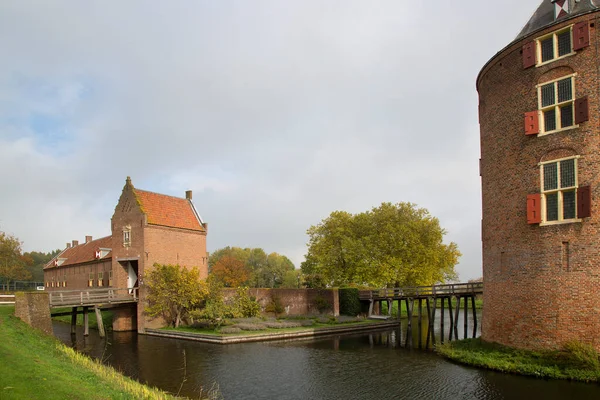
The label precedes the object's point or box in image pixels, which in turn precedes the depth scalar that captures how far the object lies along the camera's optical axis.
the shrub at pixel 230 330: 24.15
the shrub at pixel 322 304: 33.00
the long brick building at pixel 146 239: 28.95
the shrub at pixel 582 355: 13.29
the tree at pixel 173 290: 27.09
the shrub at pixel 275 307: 31.58
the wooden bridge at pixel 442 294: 25.73
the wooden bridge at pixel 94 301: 24.84
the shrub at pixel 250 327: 25.05
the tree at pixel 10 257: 47.44
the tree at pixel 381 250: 35.69
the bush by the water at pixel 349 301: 33.22
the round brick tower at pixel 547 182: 14.18
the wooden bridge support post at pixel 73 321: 26.69
